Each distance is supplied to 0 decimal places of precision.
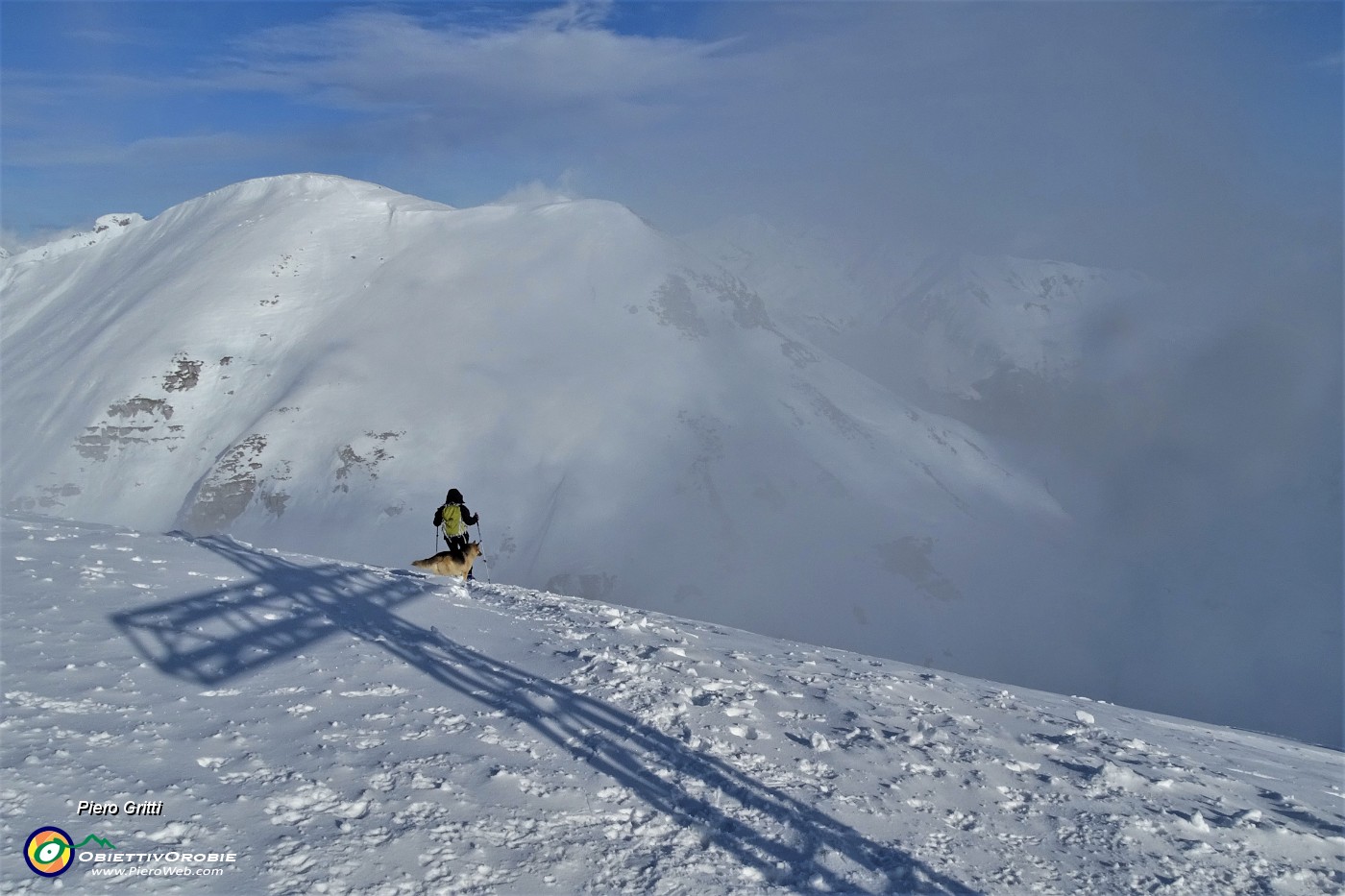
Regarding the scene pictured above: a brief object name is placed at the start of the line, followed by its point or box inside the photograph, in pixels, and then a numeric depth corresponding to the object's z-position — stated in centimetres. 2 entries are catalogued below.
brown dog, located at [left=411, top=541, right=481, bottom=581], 1519
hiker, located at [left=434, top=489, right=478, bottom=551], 1518
